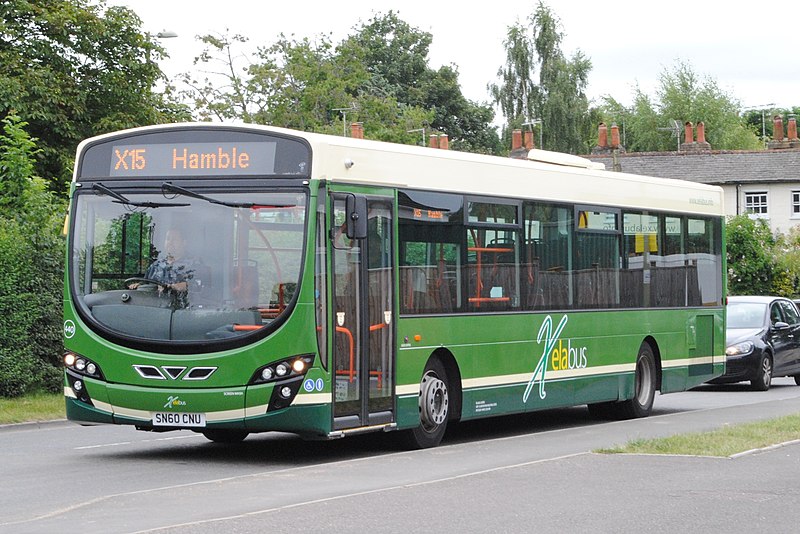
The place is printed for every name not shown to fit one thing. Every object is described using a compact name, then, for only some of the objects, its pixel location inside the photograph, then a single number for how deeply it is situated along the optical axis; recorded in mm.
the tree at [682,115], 101188
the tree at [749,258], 56500
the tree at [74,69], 36062
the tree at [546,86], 87500
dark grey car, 28188
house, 74062
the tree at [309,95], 56500
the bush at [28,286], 21078
